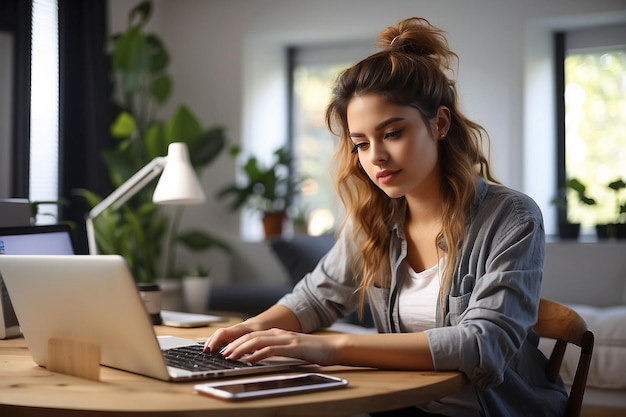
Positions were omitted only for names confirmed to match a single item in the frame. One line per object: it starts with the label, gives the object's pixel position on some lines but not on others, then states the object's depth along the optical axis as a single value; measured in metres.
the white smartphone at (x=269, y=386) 1.09
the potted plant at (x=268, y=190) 4.60
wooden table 1.04
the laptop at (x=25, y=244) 1.82
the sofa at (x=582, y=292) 2.74
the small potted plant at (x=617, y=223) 3.82
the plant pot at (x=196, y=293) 3.36
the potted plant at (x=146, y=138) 4.27
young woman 1.30
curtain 4.32
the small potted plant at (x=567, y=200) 3.93
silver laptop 1.16
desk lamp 2.07
